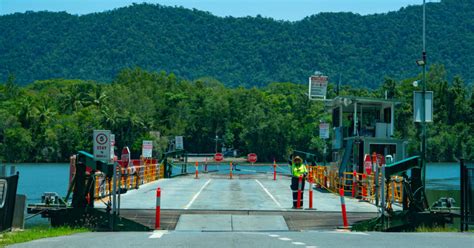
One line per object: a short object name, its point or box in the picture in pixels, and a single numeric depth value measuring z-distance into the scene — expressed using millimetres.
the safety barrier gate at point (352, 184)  30469
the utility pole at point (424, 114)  30317
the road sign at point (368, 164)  32584
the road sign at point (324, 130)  47672
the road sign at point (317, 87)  46500
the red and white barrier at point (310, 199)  26200
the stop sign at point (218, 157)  67538
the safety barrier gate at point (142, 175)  36000
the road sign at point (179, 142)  58775
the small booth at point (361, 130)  40031
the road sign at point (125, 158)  40844
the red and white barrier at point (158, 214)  21500
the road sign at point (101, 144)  27938
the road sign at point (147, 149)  49062
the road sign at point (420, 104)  30766
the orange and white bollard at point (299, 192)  26359
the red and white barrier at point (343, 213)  22000
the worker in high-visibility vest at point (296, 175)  26594
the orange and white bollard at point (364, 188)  32116
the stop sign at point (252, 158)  64038
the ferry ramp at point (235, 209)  22542
